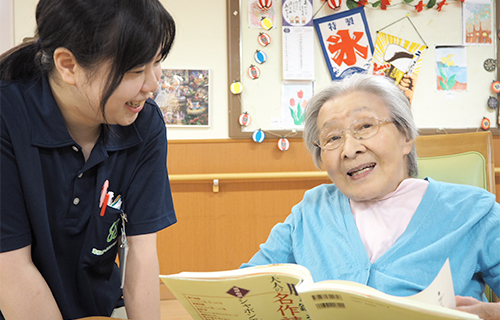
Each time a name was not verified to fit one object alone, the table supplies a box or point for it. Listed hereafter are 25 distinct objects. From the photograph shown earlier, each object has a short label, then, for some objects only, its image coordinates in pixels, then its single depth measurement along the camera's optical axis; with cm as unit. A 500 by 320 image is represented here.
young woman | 87
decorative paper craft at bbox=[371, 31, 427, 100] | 309
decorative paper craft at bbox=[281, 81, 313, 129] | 305
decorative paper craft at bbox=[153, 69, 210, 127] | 300
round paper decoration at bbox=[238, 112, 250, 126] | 300
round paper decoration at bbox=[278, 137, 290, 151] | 305
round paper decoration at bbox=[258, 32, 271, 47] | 298
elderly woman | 111
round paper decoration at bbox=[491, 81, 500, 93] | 316
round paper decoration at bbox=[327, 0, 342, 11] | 301
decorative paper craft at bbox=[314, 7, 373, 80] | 305
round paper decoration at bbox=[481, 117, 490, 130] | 316
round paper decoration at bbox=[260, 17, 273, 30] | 298
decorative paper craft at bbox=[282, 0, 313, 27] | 301
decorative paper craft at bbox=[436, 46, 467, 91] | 314
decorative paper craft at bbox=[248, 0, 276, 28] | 298
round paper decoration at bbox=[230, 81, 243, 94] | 297
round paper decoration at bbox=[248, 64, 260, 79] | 299
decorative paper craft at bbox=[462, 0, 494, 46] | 314
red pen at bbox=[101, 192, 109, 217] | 107
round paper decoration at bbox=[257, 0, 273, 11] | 295
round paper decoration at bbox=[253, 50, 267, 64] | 298
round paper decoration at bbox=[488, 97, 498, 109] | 317
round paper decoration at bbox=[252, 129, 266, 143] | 301
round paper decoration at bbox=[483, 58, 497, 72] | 319
